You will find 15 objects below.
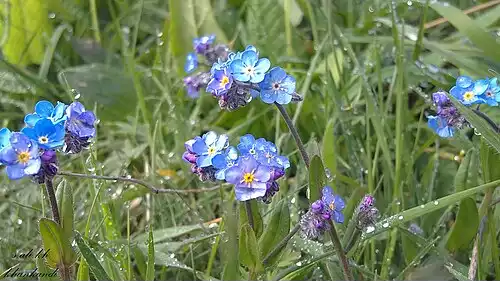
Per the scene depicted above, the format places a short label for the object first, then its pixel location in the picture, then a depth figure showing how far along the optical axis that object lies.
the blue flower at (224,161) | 0.27
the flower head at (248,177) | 0.27
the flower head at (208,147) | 0.27
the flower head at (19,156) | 0.26
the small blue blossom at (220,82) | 0.27
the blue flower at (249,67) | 0.27
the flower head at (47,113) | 0.27
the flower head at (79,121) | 0.27
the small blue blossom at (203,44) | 0.36
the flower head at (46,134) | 0.26
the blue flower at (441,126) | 0.30
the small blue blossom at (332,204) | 0.27
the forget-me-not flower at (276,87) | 0.27
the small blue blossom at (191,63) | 0.35
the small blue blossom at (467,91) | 0.29
